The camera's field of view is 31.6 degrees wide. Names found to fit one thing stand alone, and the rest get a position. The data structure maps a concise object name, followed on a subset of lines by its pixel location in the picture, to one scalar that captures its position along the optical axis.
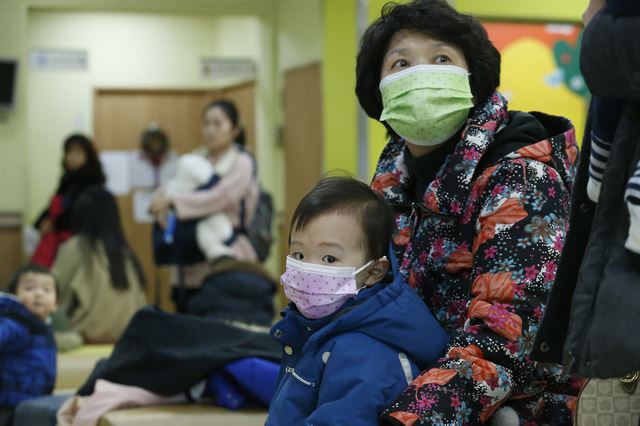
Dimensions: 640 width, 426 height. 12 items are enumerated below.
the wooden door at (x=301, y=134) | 9.29
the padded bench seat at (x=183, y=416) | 3.34
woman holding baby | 6.96
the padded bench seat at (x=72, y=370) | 5.23
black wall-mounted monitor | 10.93
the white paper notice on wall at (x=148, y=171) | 12.62
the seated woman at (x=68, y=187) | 8.10
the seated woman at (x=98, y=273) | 7.59
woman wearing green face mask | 2.10
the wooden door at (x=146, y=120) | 12.69
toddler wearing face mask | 2.08
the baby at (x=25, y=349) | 4.27
